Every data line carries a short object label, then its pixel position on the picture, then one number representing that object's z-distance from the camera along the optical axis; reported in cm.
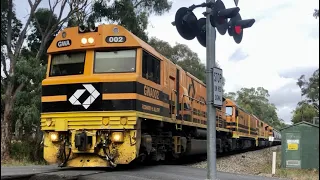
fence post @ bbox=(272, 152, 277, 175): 1235
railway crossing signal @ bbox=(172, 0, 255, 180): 679
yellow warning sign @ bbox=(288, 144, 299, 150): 1181
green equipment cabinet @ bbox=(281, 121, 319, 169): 1112
